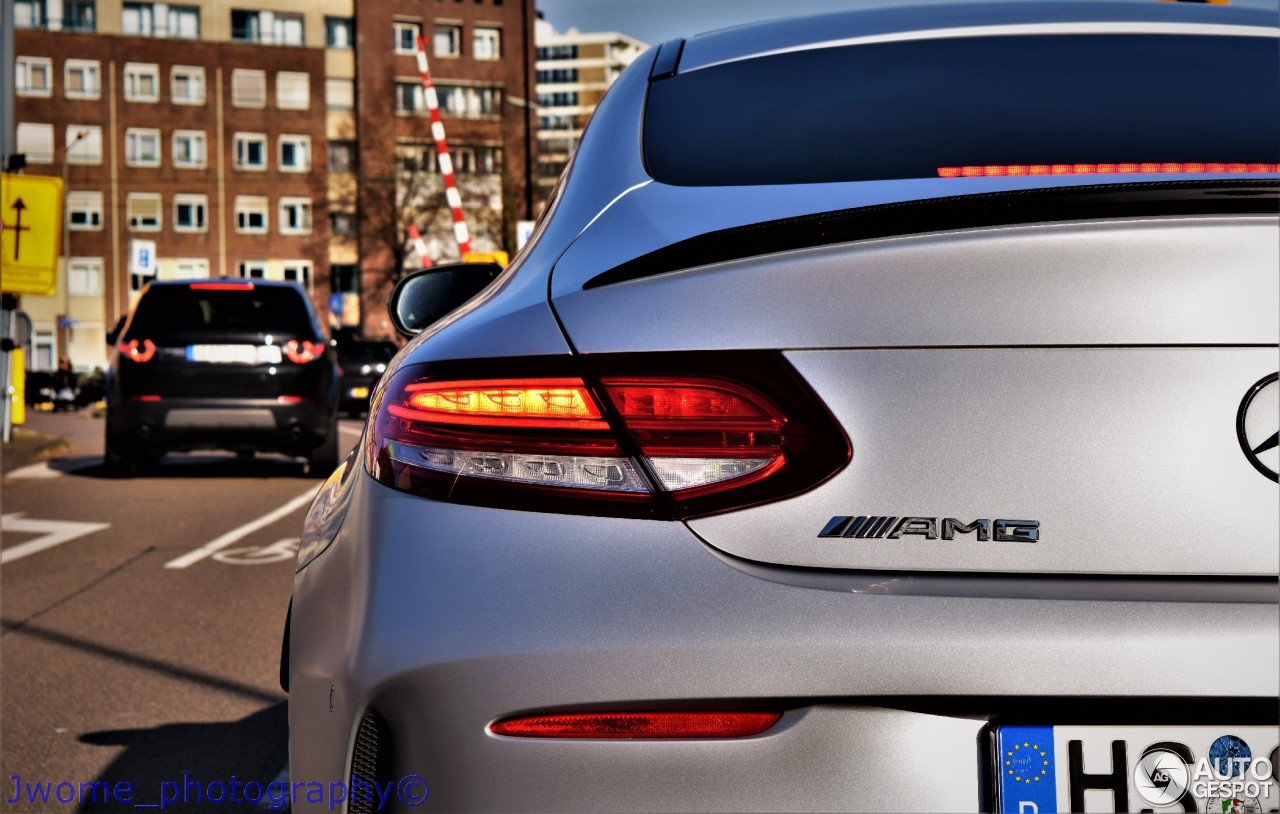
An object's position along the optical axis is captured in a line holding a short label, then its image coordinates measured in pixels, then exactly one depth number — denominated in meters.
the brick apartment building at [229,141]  69.69
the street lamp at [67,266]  69.44
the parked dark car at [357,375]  26.33
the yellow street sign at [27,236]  17.34
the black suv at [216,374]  13.09
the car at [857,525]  1.56
